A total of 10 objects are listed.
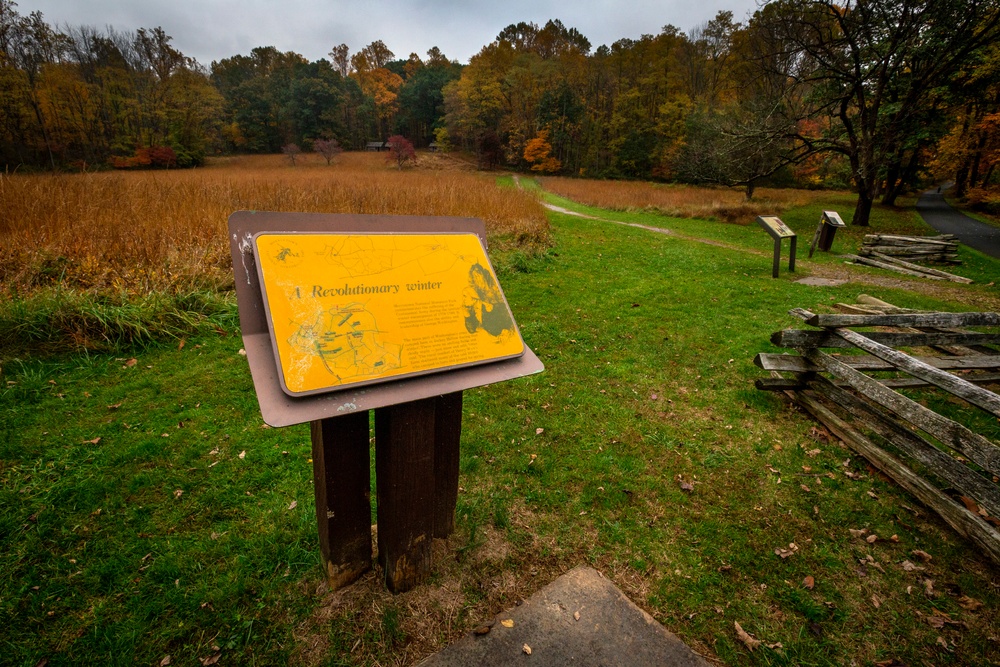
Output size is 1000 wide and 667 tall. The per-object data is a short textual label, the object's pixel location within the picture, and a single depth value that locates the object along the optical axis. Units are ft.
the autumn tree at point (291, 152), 171.48
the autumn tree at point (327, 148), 174.70
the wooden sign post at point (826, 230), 44.70
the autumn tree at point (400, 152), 168.55
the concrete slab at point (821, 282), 33.88
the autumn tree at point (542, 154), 177.68
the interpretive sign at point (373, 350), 5.74
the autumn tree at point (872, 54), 54.90
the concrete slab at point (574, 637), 7.32
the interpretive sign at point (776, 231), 33.01
